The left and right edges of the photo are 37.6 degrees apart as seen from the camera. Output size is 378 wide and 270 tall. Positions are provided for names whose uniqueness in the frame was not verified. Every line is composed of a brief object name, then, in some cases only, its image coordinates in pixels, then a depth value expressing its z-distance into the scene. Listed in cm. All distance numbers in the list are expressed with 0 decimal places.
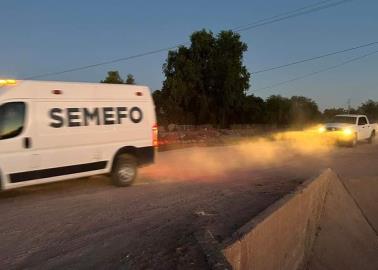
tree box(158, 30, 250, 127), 5291
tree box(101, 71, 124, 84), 5772
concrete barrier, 785
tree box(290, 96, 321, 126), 6869
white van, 1030
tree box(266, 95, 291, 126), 6194
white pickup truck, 2939
